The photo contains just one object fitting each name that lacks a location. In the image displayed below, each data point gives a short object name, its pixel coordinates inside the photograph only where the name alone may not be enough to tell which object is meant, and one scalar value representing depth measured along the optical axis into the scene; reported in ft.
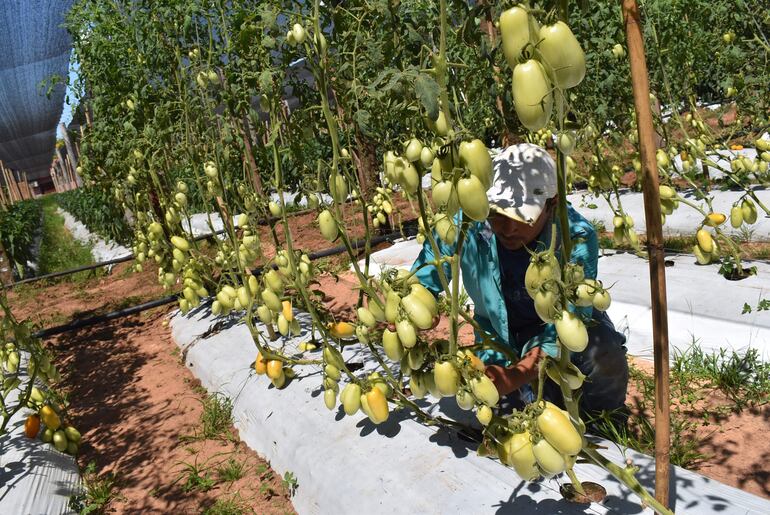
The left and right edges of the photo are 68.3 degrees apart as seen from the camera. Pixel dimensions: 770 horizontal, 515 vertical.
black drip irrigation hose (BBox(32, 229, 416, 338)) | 15.38
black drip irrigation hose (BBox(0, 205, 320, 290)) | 20.54
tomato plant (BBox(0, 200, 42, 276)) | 29.56
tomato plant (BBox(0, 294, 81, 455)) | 7.97
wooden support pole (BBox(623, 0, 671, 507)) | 2.96
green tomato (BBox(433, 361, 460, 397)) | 3.54
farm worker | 4.27
